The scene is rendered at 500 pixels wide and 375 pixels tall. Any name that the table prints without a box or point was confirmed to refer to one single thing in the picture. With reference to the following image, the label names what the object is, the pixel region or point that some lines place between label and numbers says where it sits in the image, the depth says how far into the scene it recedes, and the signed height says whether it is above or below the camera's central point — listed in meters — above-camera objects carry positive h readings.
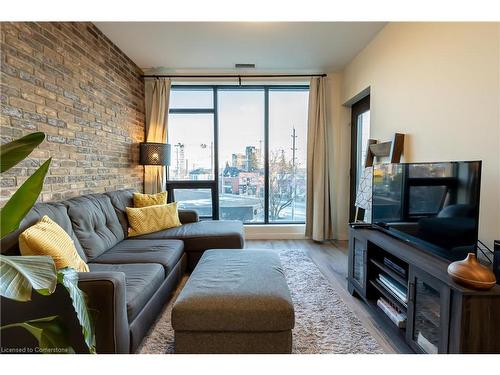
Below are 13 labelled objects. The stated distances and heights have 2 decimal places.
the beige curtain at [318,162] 3.90 +0.15
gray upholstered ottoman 1.40 -0.81
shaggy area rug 1.60 -1.08
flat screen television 1.39 -0.20
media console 1.13 -0.67
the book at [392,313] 1.62 -0.92
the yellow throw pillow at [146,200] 3.10 -0.36
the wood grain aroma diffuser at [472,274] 1.13 -0.45
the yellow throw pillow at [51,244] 1.42 -0.42
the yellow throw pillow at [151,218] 2.82 -0.54
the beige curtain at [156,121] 3.89 +0.74
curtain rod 3.89 +1.42
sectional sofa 1.25 -0.69
